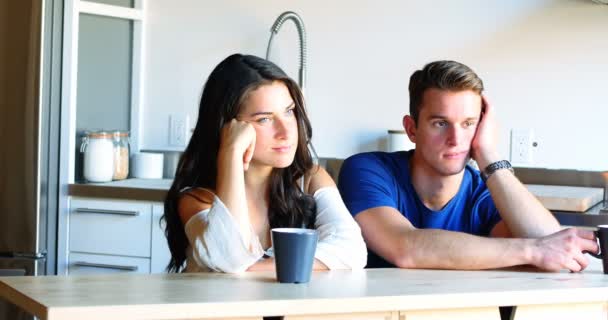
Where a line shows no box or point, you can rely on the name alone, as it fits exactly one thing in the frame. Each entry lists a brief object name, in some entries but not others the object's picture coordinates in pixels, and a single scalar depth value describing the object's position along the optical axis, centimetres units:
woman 177
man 203
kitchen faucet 363
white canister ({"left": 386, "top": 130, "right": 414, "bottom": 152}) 353
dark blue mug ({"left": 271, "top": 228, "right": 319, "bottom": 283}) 152
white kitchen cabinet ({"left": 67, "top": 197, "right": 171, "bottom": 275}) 341
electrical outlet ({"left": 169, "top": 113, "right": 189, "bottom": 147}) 393
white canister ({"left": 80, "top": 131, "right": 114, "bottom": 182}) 357
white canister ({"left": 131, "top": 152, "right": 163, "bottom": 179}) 381
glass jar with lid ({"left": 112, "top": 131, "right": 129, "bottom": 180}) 373
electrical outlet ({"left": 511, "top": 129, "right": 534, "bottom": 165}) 349
